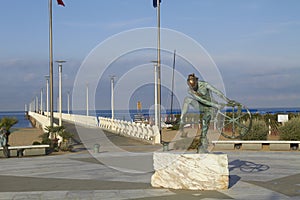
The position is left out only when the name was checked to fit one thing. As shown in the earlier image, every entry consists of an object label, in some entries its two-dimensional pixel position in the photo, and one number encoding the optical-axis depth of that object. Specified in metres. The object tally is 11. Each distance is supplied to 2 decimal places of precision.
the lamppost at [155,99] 32.03
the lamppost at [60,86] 34.74
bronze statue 13.47
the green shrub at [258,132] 28.73
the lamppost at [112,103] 45.11
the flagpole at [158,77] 31.19
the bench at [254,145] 25.48
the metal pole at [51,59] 28.10
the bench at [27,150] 23.92
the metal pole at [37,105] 121.75
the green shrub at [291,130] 27.56
